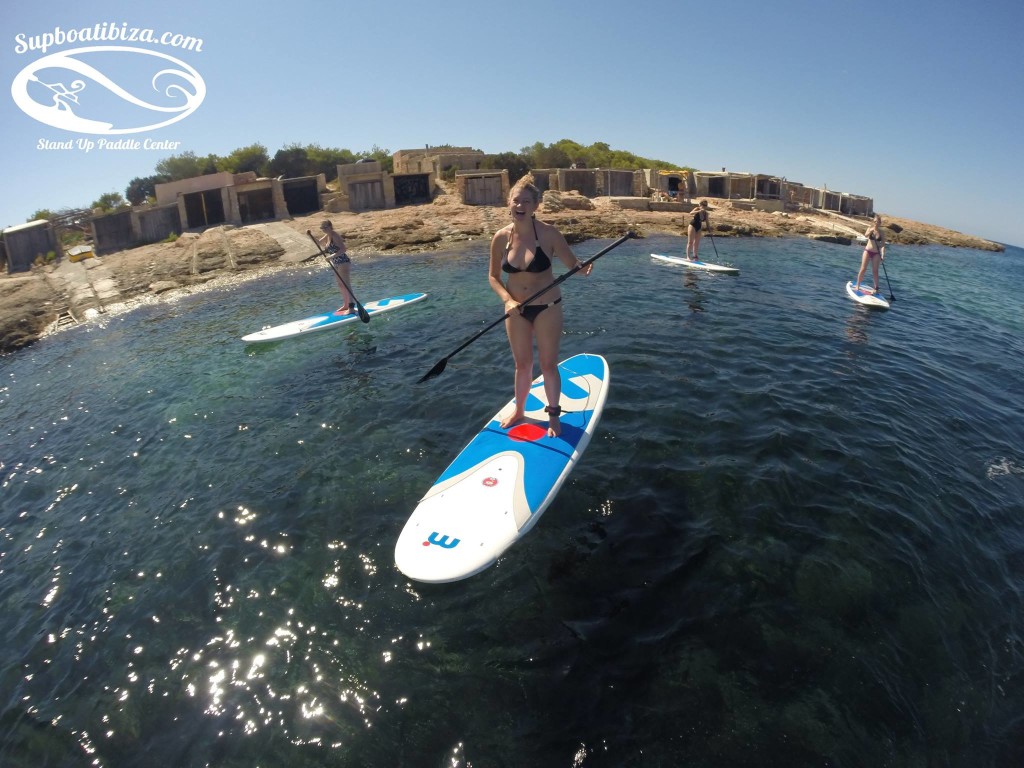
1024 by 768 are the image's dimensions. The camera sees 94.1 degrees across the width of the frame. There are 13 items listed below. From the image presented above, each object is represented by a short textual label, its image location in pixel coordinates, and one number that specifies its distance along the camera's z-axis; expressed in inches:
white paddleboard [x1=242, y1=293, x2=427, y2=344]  479.2
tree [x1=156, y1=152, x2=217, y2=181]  1807.3
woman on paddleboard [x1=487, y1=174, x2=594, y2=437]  199.6
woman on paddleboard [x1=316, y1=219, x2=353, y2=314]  507.2
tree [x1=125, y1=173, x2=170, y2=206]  1792.6
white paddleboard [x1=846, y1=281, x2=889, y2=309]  573.9
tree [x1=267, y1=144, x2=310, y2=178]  1796.3
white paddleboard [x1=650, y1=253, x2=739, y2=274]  716.0
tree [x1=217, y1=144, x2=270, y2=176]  1803.6
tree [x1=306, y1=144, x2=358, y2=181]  1836.9
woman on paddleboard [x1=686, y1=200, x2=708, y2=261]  717.9
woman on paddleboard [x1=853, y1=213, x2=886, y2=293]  592.4
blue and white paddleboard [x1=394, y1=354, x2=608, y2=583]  169.3
